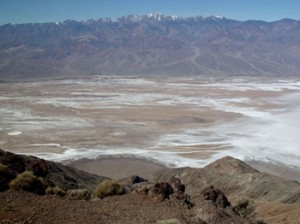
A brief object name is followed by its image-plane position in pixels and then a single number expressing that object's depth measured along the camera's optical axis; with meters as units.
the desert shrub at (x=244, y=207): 18.14
